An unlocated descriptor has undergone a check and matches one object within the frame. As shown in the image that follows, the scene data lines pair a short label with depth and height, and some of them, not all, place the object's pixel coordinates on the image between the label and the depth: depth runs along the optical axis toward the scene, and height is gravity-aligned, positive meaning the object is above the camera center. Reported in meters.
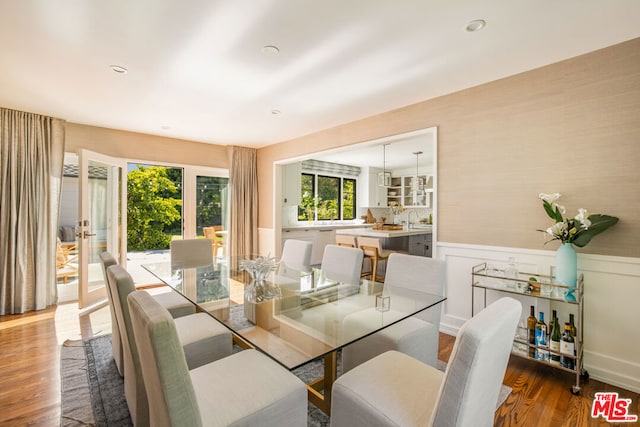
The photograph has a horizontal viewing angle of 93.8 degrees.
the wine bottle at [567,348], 2.11 -0.94
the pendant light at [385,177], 6.52 +0.84
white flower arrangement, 2.08 -0.06
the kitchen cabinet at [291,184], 5.95 +0.62
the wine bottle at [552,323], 2.30 -0.83
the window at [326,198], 6.78 +0.41
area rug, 1.77 -1.21
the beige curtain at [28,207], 3.54 +0.07
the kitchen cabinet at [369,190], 7.75 +0.66
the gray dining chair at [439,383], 0.89 -0.72
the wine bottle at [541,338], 2.25 -0.93
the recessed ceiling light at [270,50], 2.18 +1.22
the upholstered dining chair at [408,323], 1.82 -0.73
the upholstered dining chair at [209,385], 0.89 -0.73
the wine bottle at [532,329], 2.30 -0.89
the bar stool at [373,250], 4.27 -0.52
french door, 3.67 -0.05
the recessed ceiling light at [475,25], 1.88 +1.22
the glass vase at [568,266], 2.14 -0.37
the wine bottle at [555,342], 2.17 -0.94
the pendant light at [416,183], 6.43 +0.70
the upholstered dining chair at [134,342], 1.47 -0.74
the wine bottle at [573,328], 2.14 -0.81
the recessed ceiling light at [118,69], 2.48 +1.22
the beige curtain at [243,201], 5.48 +0.24
